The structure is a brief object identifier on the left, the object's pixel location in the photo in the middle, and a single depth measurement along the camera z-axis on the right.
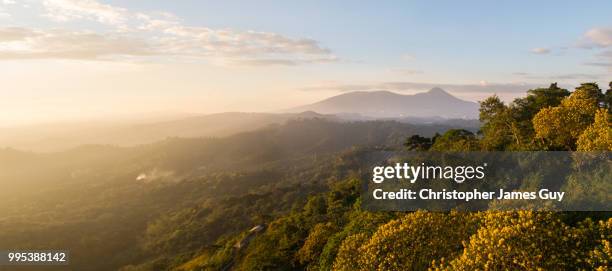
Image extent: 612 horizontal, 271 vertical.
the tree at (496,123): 41.03
